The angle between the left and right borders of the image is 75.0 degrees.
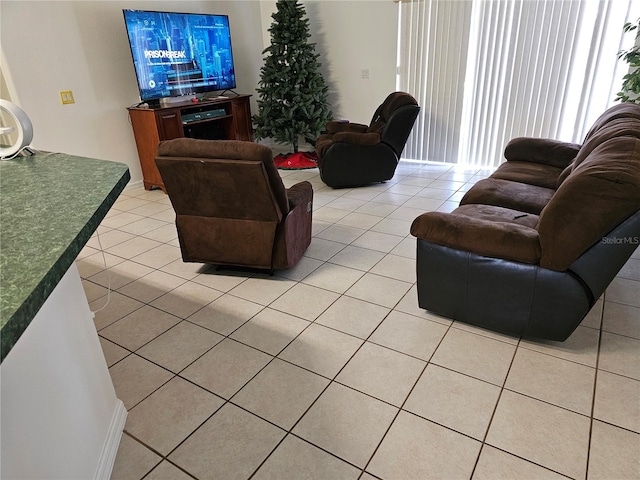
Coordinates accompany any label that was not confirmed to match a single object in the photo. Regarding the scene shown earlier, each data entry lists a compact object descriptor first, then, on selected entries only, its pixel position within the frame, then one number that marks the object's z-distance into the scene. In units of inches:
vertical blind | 157.6
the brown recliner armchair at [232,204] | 92.8
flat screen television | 169.3
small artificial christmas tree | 200.4
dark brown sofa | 64.6
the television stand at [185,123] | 175.0
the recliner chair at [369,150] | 168.7
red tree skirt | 217.9
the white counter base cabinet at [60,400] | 37.6
